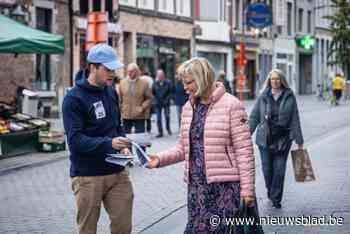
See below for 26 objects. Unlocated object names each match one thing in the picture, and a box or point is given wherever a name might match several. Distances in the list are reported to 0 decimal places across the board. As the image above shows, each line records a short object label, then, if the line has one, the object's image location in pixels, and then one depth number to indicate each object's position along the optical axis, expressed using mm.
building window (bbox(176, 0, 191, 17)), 45406
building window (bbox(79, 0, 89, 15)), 34125
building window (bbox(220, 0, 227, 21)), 50594
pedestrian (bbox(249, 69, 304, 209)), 10961
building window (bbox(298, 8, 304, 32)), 70500
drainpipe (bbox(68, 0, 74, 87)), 33250
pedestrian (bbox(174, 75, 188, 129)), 25047
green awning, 17297
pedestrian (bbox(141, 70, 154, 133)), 16844
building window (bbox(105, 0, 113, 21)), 36228
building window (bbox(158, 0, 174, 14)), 42938
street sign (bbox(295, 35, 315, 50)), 57875
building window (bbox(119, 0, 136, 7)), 38269
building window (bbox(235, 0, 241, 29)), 53969
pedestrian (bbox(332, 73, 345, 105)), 46625
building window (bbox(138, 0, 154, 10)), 40375
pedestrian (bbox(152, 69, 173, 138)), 24130
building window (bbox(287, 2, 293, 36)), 66938
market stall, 17453
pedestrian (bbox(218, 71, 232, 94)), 22559
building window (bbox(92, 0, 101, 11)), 35444
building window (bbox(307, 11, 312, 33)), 72562
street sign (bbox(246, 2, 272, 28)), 28594
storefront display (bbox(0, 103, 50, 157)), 17547
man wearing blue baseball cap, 6543
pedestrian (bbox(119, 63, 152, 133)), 16594
